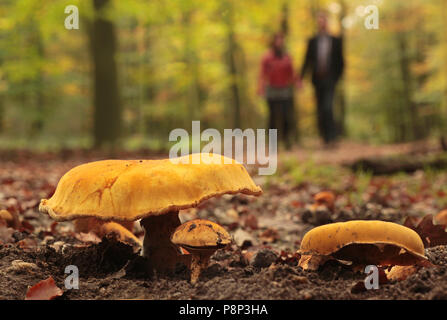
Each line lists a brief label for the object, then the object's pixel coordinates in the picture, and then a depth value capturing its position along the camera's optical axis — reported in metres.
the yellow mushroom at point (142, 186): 1.76
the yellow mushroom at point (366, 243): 1.75
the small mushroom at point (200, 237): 1.81
